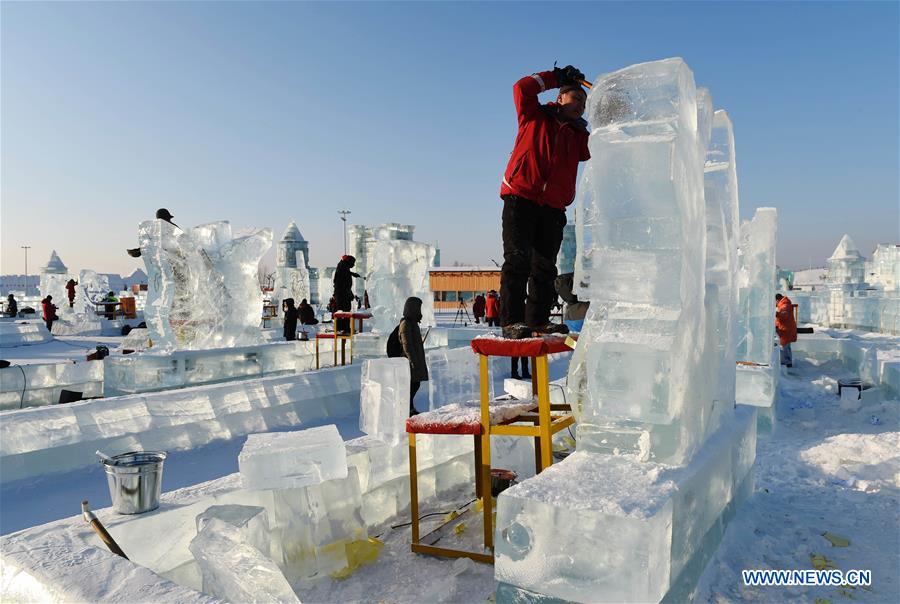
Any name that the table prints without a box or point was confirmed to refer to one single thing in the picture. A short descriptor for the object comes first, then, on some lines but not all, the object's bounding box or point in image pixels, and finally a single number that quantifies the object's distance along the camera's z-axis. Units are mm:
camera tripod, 22561
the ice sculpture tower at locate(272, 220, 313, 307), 25672
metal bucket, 2812
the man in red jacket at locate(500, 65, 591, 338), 3400
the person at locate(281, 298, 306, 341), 13523
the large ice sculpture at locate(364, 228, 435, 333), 12141
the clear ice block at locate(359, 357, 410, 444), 4379
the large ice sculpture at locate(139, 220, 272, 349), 9516
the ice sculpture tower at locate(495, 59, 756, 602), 2156
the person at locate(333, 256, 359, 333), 12332
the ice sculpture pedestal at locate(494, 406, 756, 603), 1983
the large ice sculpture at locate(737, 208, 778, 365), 7465
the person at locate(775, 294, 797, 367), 11713
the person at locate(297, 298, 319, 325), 16625
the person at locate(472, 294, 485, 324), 20109
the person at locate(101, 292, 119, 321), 22438
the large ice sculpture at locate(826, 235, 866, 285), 29328
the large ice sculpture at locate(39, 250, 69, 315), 26270
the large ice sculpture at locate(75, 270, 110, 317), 23062
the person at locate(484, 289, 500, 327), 16500
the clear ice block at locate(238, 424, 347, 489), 3268
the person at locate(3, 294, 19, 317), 22891
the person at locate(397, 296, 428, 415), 6379
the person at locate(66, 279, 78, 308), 22266
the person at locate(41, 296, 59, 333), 19344
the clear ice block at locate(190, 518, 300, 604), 2422
